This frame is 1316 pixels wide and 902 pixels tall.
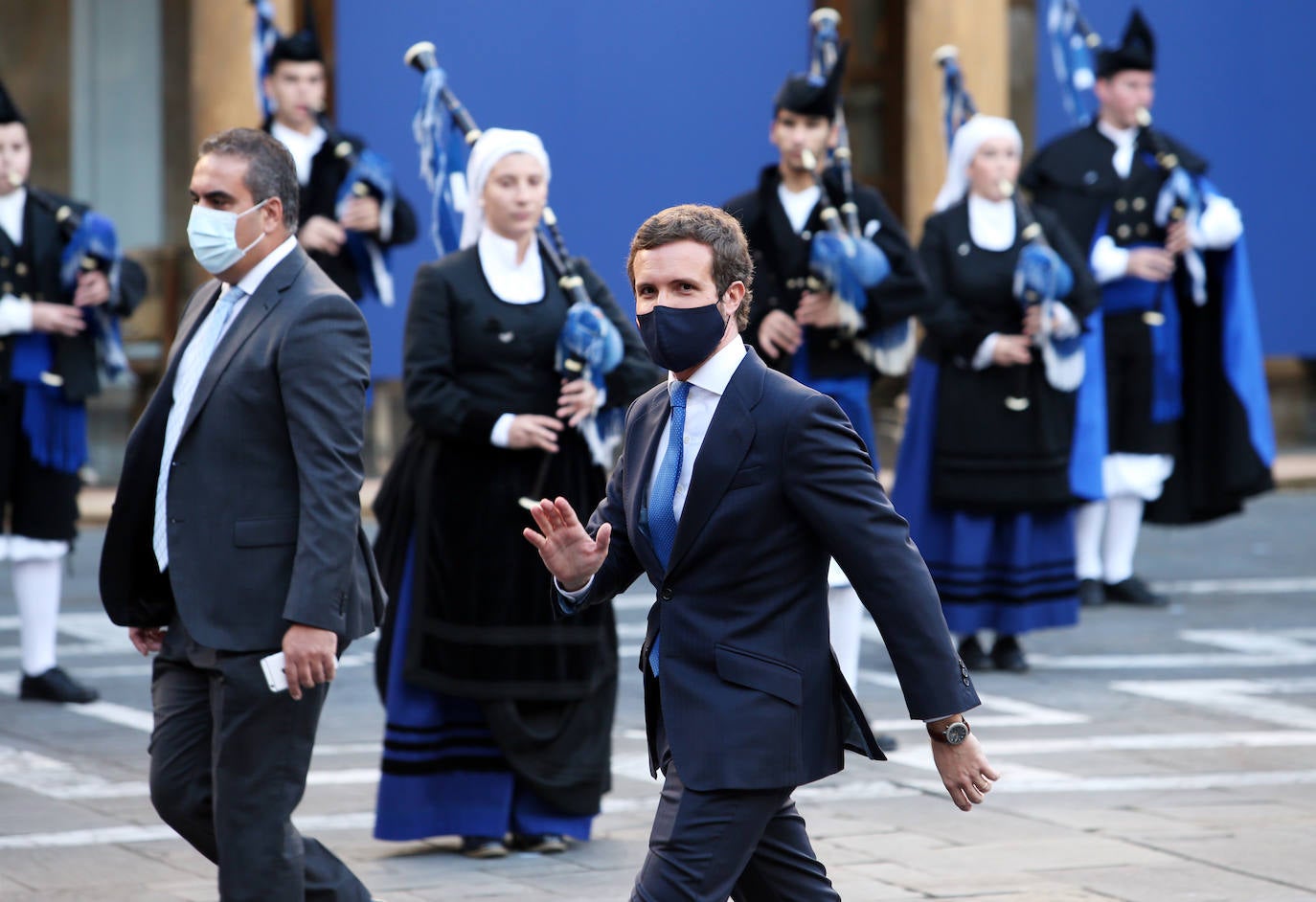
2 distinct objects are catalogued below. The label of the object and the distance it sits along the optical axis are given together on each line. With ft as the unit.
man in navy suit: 26.63
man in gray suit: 30.89
